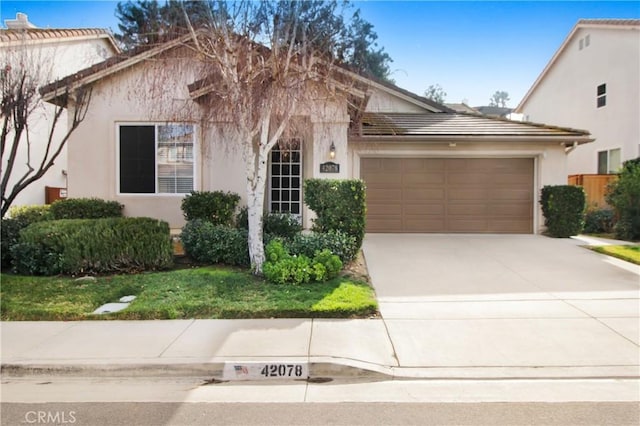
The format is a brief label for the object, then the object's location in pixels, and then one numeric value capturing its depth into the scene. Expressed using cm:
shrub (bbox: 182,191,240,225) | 1023
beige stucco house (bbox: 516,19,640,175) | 1689
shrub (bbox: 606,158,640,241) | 1266
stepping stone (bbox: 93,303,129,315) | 628
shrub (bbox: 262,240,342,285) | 735
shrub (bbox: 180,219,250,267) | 855
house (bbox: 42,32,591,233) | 1118
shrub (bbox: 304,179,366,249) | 879
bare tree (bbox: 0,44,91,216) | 907
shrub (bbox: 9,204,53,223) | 1100
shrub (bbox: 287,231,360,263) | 819
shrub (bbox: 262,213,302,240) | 968
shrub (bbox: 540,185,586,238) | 1192
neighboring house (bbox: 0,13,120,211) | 1055
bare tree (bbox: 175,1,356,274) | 745
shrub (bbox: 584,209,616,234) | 1436
